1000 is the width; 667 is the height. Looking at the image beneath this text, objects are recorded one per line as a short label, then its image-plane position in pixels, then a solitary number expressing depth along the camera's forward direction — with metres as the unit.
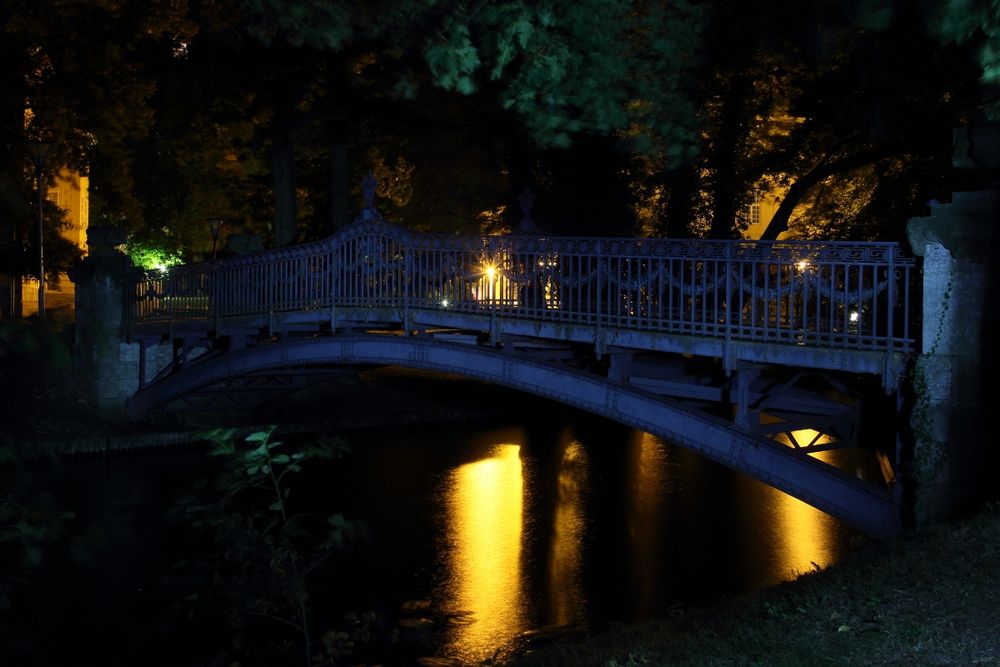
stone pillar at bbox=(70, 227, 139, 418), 22.97
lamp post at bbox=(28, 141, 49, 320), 23.27
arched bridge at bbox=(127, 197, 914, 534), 10.69
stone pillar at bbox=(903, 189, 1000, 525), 9.59
